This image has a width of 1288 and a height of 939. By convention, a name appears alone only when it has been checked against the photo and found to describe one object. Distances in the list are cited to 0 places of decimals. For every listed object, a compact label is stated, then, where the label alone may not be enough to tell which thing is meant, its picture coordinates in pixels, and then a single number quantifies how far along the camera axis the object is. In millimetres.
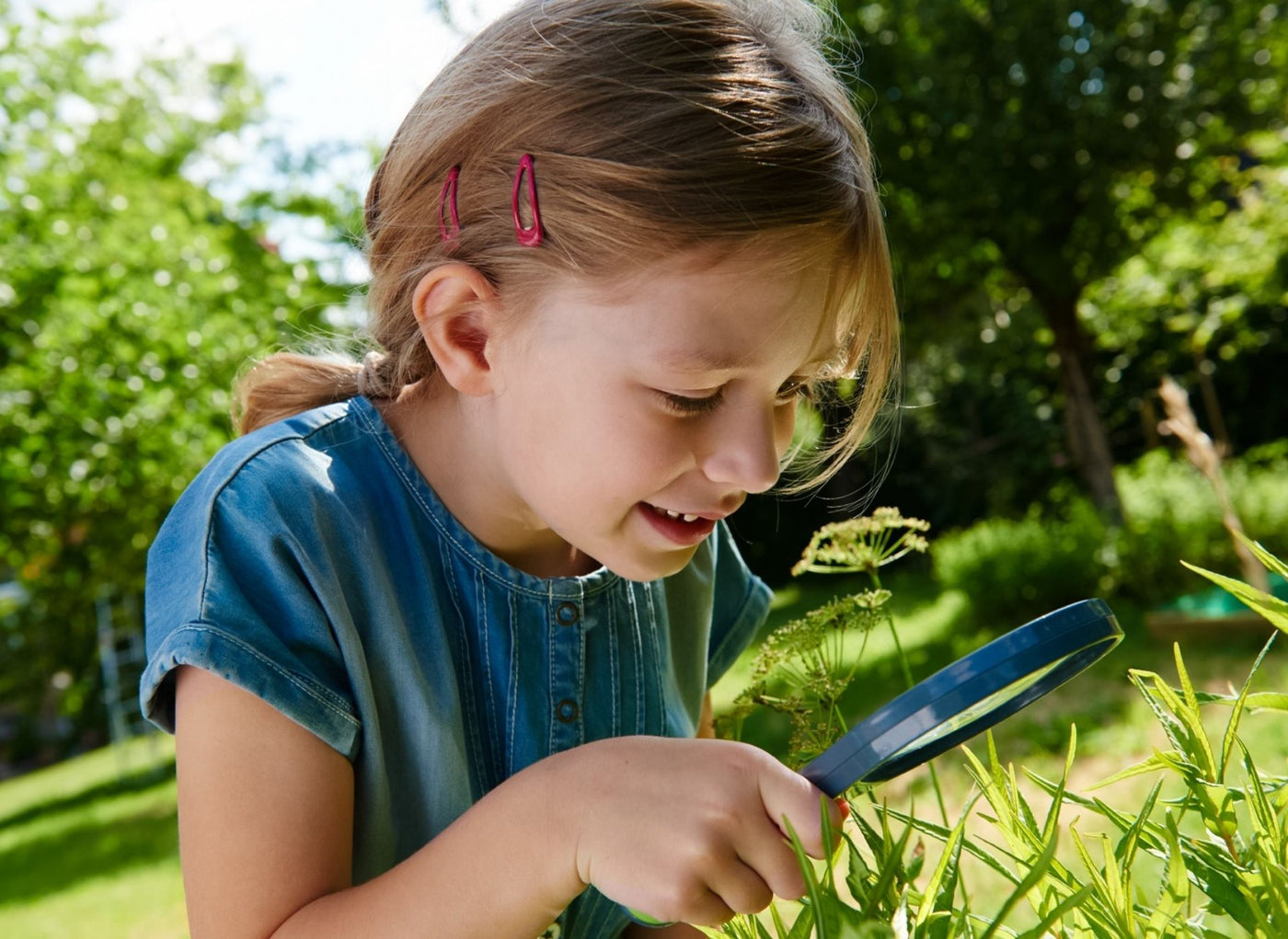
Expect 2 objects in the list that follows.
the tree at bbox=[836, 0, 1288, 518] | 7898
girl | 846
